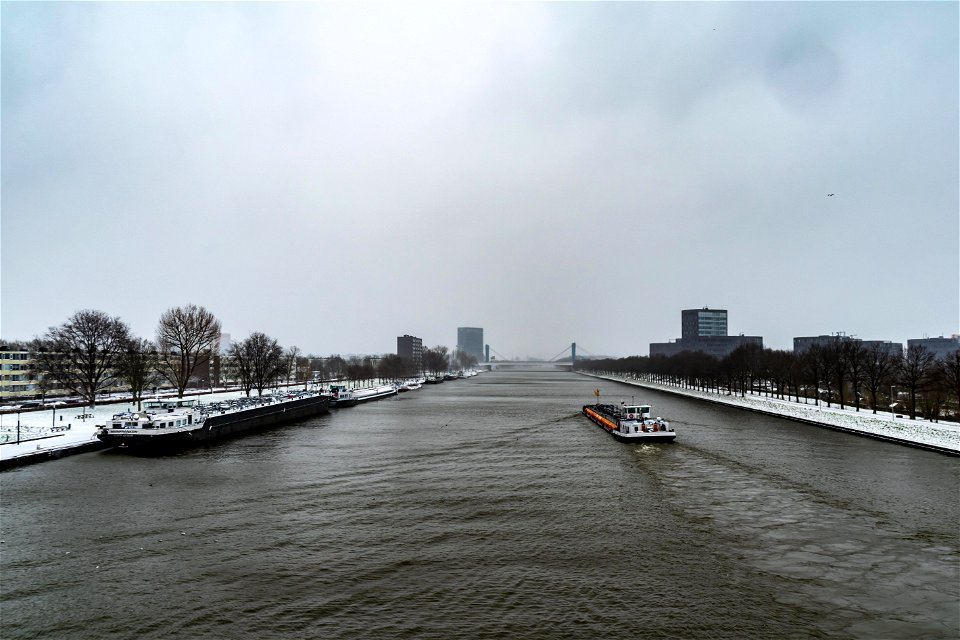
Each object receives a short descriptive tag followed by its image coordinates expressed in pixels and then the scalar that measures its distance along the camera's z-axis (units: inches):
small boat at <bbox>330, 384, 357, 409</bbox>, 3970.0
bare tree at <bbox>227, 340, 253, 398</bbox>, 3993.6
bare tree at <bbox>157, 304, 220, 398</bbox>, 3535.9
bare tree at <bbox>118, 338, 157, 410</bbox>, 2987.2
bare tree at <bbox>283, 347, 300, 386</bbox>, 5184.1
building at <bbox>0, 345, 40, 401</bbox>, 4448.8
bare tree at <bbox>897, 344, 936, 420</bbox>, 2559.1
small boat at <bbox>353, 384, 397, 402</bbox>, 4576.8
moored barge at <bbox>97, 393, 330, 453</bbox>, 1969.7
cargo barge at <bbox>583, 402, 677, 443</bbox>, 2213.3
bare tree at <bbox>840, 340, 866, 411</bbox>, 3097.9
